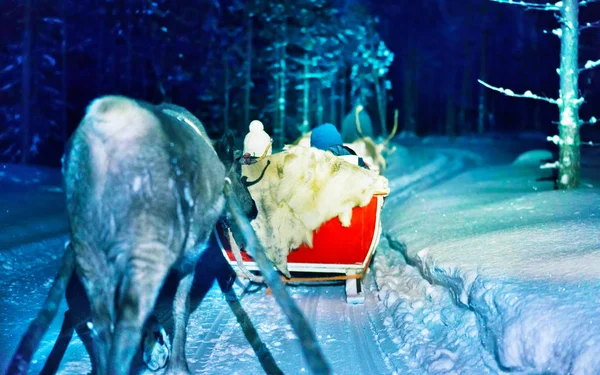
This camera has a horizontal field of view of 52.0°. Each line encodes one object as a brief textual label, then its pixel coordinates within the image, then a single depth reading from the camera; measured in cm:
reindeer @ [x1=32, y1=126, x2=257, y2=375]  461
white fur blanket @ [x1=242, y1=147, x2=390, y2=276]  637
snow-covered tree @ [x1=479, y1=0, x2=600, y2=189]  1128
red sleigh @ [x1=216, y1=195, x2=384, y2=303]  648
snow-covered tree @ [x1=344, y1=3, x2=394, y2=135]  4203
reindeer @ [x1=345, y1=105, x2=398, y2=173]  1825
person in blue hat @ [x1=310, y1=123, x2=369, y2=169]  864
